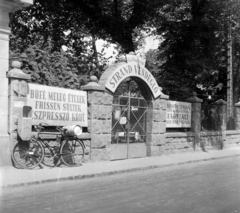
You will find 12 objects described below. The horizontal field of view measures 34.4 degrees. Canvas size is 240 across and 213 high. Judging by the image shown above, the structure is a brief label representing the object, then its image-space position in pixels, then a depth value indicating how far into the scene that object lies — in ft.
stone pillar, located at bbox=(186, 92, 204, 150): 60.44
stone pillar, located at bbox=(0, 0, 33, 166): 33.78
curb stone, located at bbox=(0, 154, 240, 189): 28.30
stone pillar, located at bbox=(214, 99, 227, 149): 67.15
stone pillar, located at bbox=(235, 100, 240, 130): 75.56
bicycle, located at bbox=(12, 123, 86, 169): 34.88
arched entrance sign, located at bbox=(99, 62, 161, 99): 43.62
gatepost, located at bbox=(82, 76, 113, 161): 42.09
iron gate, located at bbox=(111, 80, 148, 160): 45.55
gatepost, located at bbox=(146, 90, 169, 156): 50.14
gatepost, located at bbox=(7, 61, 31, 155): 34.63
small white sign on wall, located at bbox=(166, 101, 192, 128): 55.36
